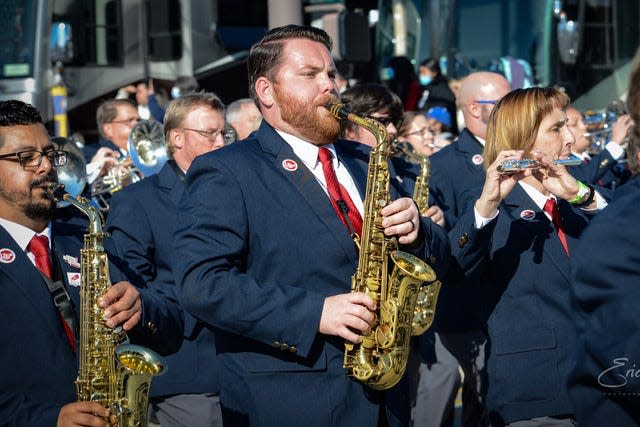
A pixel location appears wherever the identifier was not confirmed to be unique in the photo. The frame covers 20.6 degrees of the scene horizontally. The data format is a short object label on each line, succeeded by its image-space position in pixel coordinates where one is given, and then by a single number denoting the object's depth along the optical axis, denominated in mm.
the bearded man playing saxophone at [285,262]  6222
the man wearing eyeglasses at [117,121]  16461
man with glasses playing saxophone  6650
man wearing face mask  19989
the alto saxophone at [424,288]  9804
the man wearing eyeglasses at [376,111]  10325
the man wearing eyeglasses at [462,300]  10762
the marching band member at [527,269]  7526
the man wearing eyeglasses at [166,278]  8802
